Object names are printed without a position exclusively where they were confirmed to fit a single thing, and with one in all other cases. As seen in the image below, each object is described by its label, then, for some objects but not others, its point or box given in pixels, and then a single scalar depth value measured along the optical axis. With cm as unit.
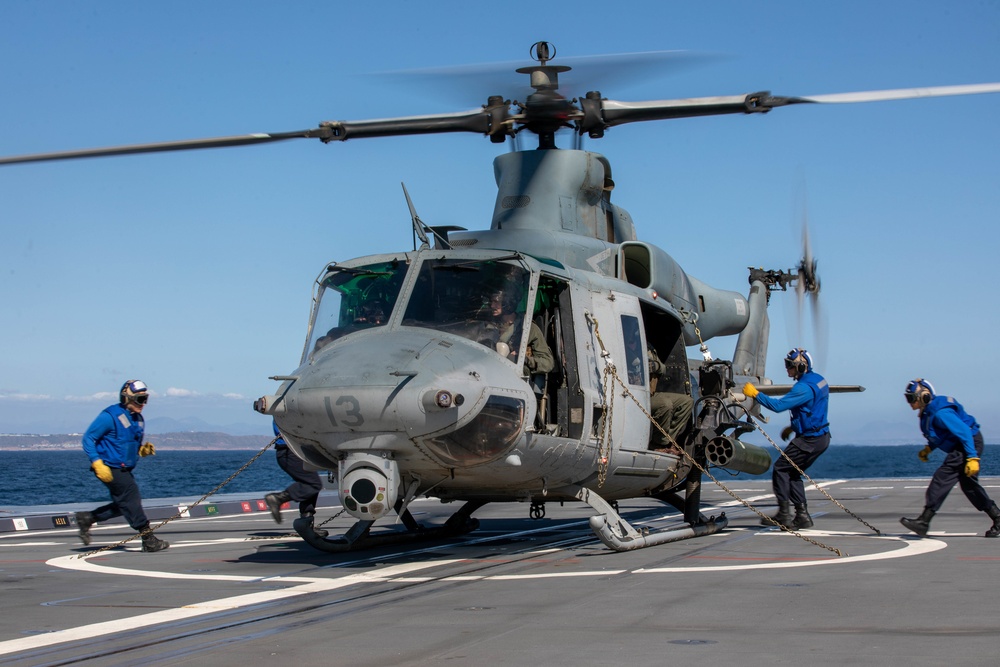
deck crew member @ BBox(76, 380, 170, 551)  1136
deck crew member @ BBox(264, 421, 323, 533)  1195
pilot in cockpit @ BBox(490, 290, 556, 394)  984
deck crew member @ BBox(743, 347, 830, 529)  1242
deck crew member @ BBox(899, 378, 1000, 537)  1151
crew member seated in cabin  1234
